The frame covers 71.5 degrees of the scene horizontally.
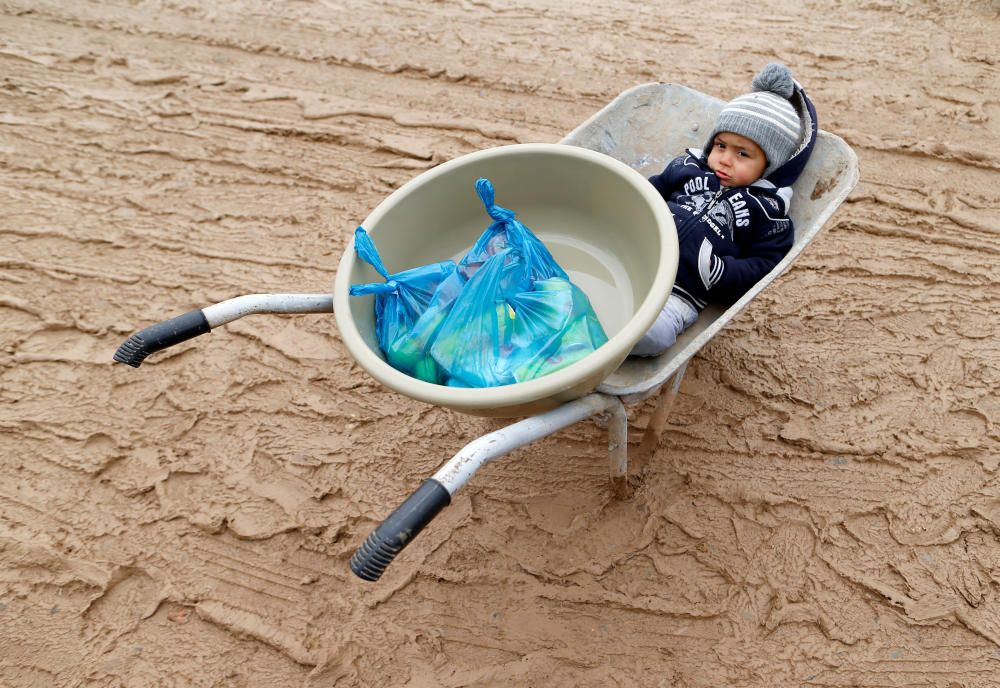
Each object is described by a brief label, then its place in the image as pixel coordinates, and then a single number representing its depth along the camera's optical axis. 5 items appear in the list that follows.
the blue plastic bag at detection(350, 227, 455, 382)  1.51
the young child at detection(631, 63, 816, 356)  1.75
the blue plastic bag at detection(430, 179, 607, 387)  1.48
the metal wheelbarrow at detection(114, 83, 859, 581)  1.30
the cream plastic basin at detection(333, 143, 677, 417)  1.33
